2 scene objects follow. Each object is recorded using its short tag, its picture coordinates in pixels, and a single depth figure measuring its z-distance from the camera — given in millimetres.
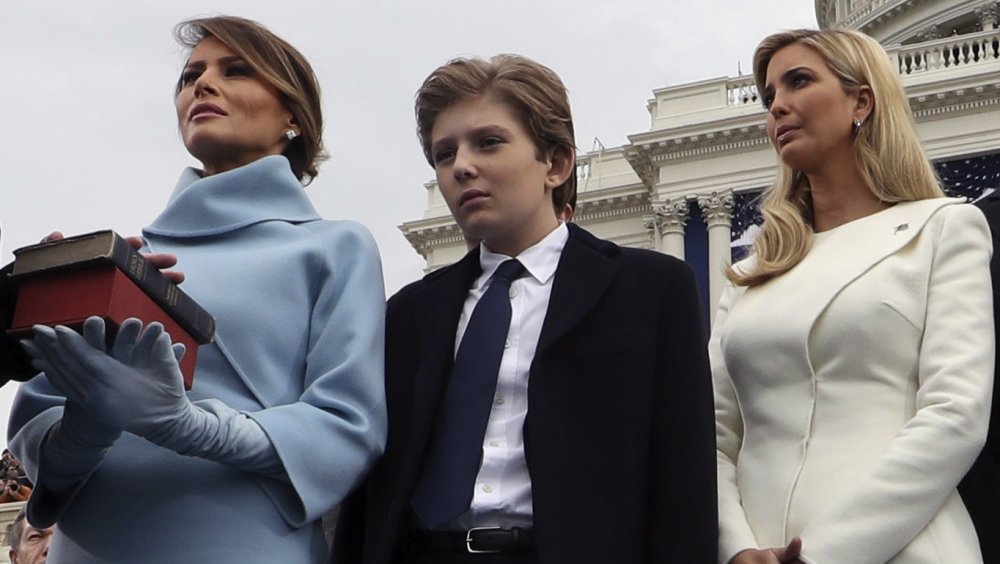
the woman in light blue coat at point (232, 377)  2061
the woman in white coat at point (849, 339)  2439
